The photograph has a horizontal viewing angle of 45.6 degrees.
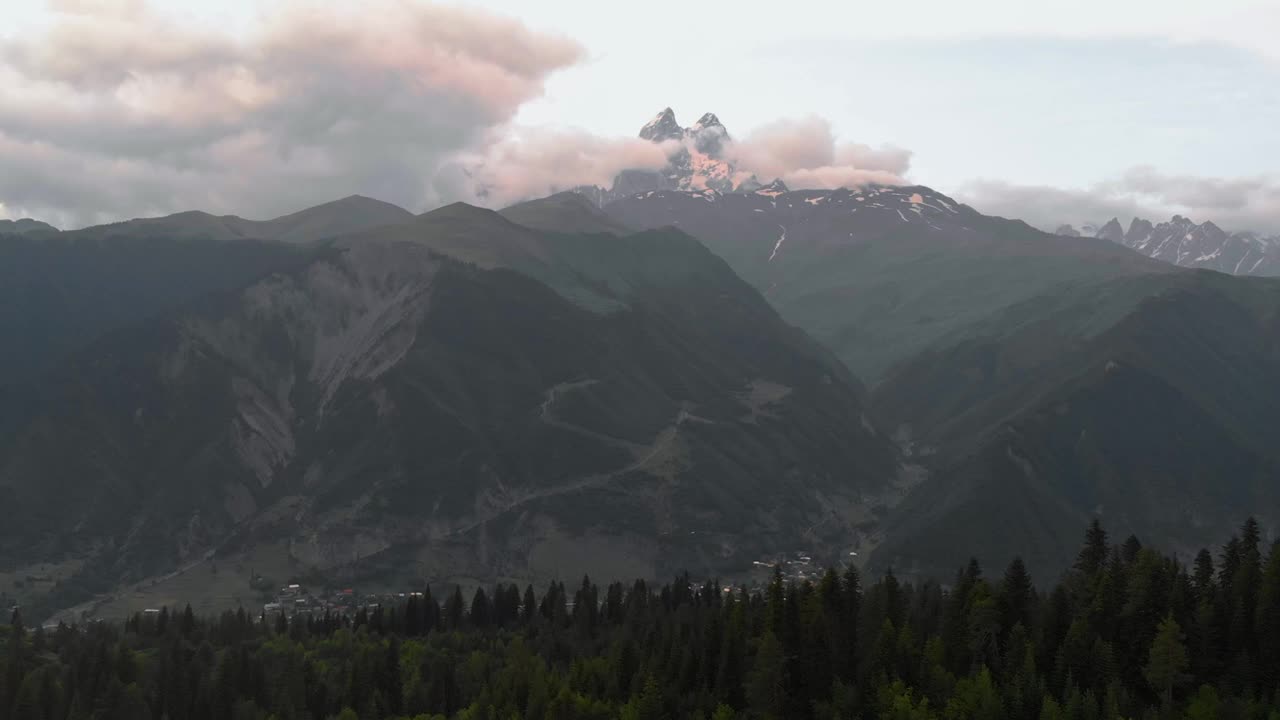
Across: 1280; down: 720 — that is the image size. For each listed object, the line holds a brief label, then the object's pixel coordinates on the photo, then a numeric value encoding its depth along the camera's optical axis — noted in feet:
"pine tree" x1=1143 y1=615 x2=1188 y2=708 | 640.58
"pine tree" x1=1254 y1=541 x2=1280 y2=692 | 645.92
